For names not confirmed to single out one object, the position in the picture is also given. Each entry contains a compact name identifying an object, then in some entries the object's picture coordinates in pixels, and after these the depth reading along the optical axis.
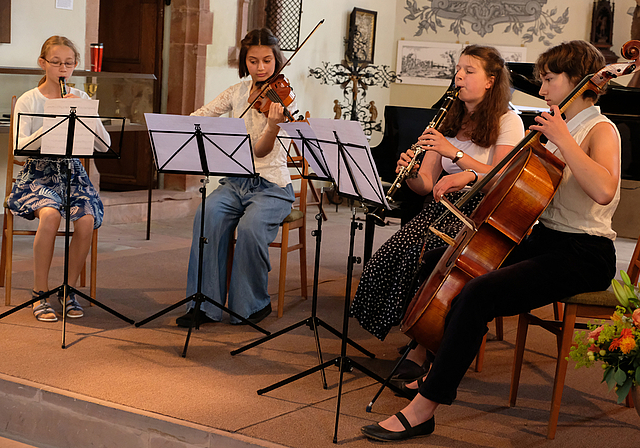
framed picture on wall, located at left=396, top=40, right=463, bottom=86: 8.20
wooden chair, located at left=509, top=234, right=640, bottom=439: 2.25
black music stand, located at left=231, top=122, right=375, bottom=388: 2.49
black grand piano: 3.75
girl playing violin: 3.23
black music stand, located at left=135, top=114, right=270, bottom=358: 2.68
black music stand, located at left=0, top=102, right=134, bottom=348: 2.86
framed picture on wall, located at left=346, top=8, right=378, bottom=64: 7.73
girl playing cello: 2.14
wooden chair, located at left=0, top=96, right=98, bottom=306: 3.27
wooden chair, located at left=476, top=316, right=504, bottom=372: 3.26
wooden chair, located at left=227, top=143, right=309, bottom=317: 3.37
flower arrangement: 1.84
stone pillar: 5.96
